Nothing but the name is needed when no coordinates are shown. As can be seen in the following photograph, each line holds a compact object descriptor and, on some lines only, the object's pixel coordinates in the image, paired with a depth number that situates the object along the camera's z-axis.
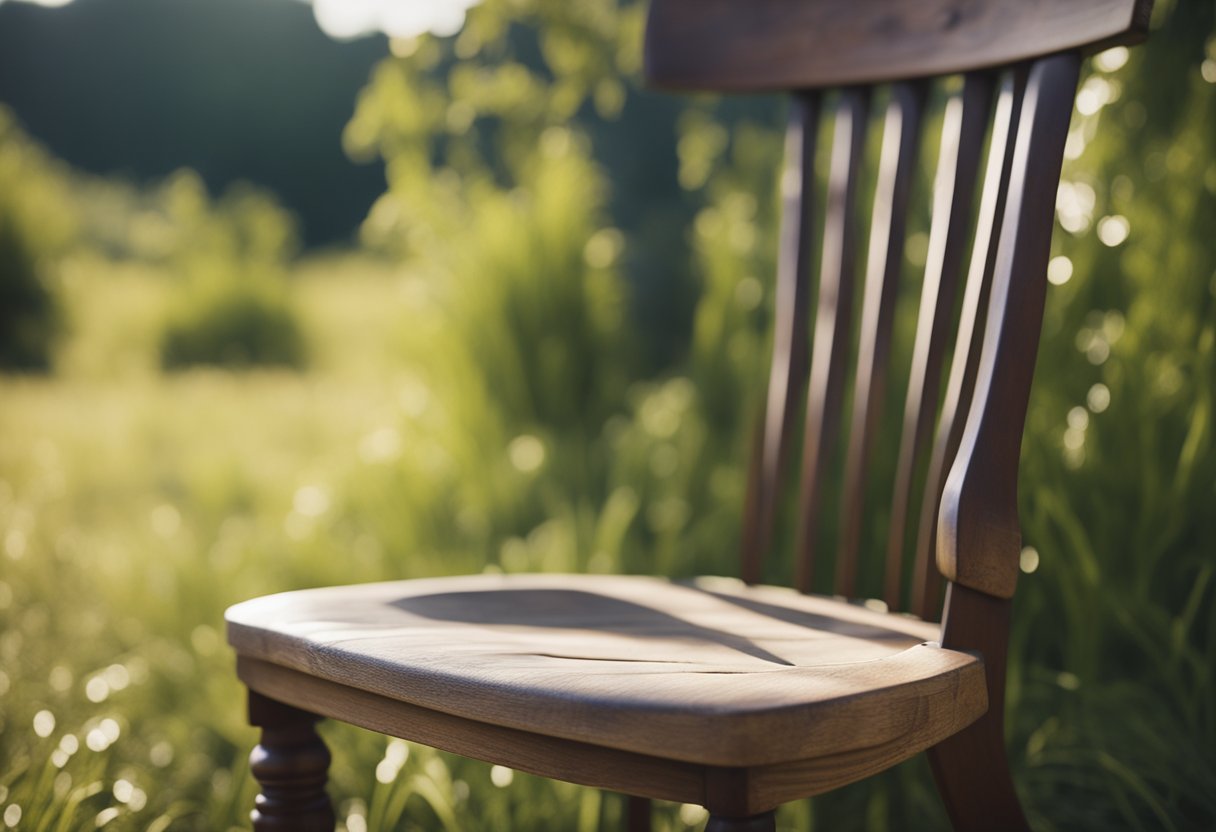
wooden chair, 0.62
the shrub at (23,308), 4.02
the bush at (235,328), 4.57
